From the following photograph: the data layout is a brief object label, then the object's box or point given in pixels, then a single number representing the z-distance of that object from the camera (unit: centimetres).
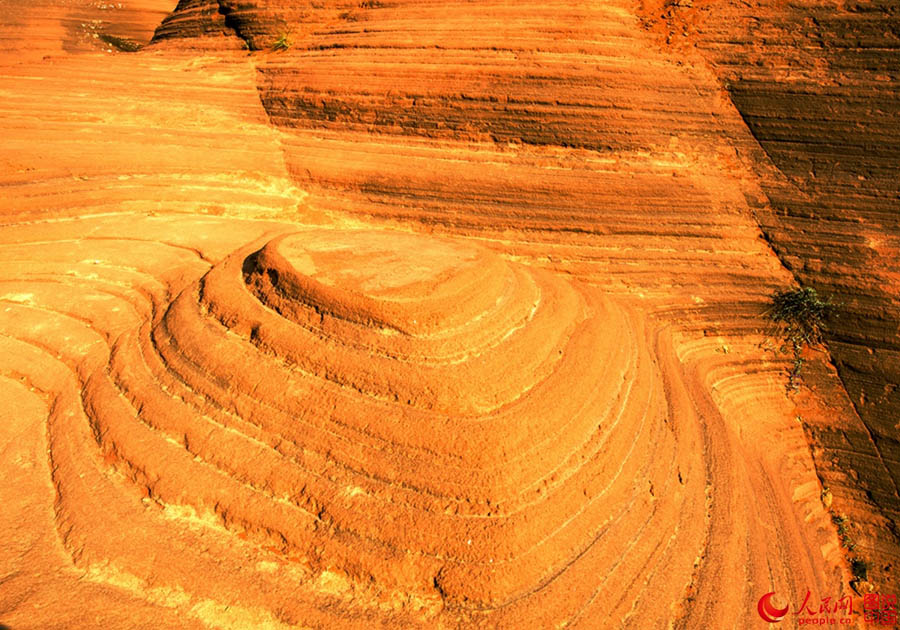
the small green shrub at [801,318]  755
